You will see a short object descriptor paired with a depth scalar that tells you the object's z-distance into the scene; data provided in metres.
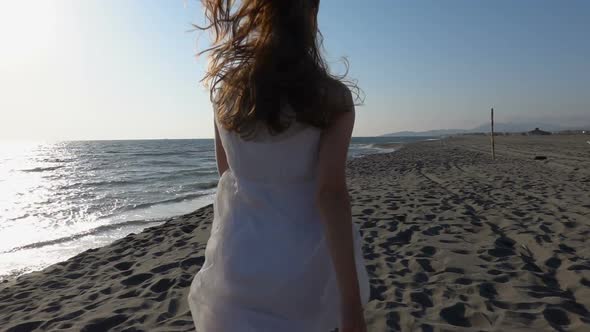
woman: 1.13
